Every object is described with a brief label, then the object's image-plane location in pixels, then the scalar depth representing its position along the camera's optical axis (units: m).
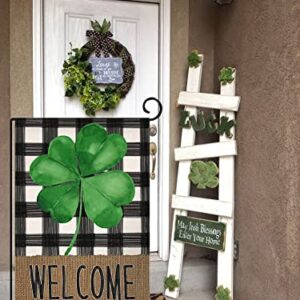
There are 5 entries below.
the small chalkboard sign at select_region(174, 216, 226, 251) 2.32
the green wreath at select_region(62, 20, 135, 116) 2.43
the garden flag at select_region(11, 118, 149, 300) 1.57
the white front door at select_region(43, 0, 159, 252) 2.45
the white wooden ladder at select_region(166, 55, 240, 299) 2.32
